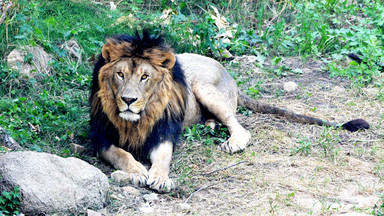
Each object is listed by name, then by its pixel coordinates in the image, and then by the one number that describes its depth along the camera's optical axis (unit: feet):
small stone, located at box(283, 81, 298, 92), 46.68
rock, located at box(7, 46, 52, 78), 42.16
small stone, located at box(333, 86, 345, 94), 46.11
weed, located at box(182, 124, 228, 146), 36.48
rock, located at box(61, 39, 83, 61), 46.48
